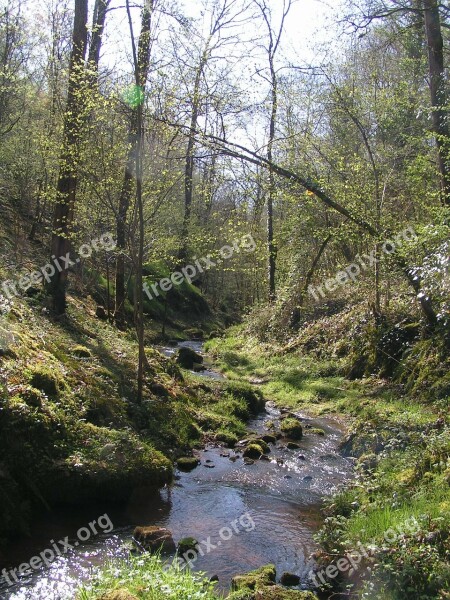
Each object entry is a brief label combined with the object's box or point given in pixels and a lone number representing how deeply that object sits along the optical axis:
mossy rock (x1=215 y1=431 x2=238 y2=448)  9.11
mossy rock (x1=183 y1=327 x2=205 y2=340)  24.00
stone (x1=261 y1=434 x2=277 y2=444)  9.36
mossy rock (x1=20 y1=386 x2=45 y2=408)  6.34
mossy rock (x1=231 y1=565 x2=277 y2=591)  4.65
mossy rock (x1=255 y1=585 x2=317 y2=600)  4.39
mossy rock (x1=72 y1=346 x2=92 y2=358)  9.49
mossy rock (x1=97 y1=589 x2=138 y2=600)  3.82
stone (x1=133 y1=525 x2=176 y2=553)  5.38
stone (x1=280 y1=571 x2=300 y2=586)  4.99
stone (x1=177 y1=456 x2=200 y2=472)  7.84
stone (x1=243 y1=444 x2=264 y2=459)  8.54
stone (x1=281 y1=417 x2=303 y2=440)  9.59
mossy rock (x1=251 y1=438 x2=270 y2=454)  8.84
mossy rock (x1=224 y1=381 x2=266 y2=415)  11.40
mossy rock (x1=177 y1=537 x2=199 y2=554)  5.41
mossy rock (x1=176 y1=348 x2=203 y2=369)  15.41
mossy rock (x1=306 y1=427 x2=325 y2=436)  9.80
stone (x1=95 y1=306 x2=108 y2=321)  14.18
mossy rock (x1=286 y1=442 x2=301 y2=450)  9.05
